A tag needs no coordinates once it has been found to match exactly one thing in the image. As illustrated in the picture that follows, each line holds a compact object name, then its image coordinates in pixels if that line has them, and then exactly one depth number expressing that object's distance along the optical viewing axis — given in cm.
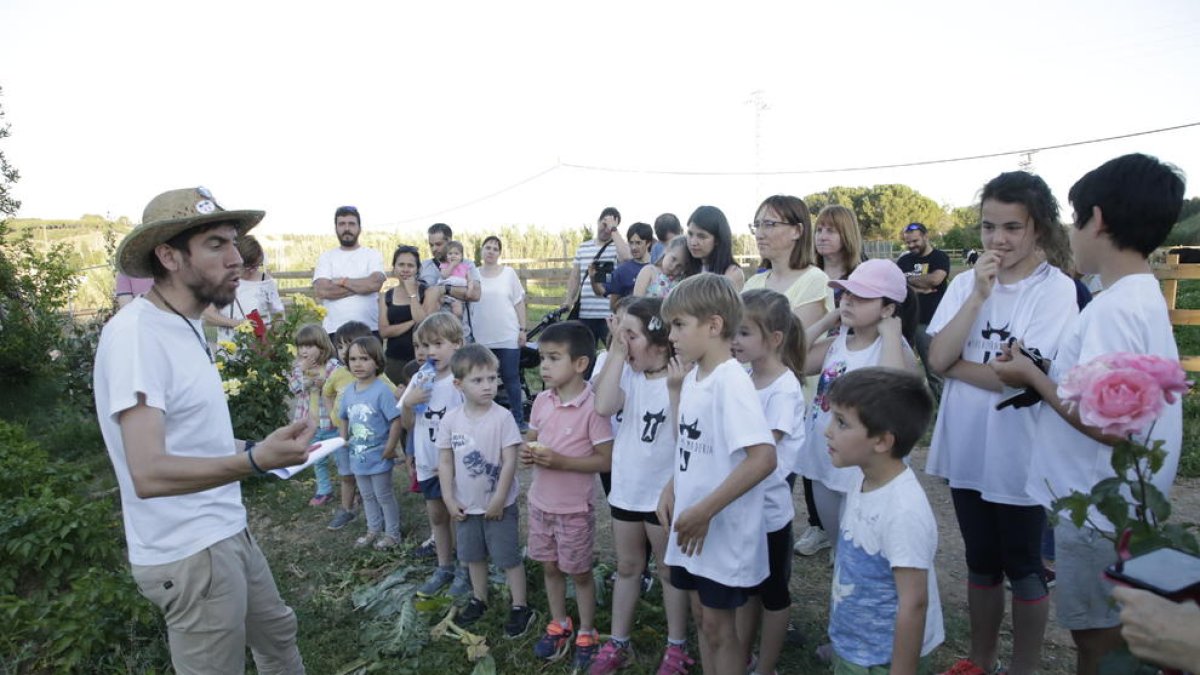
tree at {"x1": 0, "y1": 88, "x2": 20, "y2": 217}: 955
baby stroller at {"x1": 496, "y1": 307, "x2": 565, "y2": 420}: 678
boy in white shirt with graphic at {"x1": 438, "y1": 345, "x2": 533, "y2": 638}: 363
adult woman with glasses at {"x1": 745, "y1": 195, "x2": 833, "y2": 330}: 374
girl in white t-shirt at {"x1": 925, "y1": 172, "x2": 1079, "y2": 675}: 260
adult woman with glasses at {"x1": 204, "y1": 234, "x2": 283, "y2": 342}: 629
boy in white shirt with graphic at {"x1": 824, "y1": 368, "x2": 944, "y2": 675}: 205
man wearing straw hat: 217
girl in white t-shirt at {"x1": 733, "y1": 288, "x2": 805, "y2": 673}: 280
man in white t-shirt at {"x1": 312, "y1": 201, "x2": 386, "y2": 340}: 639
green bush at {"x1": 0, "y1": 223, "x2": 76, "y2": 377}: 887
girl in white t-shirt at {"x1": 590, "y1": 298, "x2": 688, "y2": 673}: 312
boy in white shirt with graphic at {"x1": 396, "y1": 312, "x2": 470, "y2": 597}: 414
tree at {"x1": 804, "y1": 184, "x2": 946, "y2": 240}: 5516
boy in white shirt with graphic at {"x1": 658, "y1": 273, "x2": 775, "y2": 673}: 245
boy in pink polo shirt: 335
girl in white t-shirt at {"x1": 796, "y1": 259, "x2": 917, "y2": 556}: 297
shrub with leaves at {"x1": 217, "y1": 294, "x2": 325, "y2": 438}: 618
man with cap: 728
